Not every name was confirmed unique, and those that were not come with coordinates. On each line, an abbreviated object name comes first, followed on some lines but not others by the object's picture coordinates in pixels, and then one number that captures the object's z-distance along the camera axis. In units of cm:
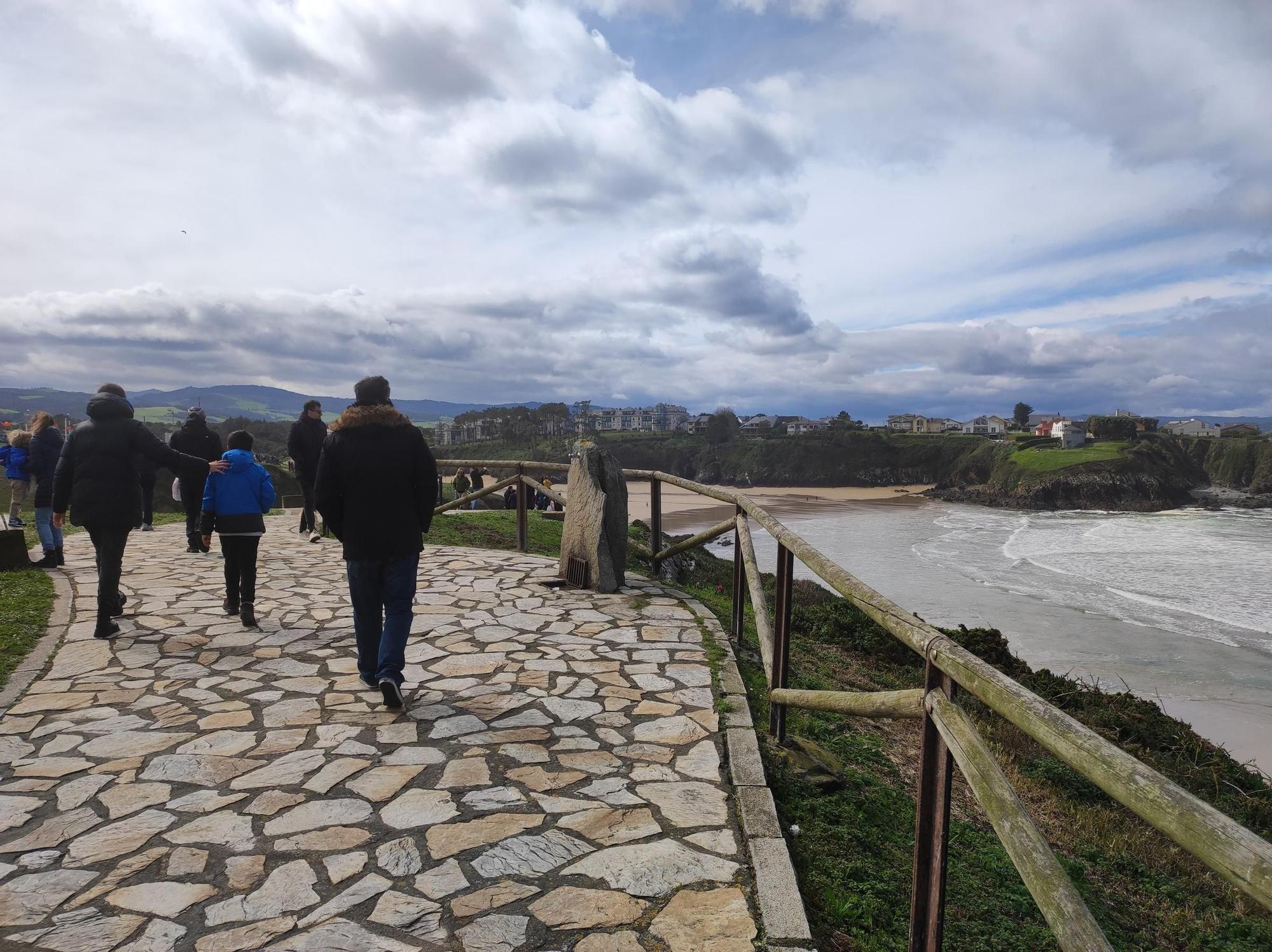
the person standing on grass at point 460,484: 1681
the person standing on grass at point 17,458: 851
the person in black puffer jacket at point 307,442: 861
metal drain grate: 739
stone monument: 712
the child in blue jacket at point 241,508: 579
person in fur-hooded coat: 427
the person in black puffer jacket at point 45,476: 789
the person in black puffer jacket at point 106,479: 534
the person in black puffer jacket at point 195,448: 881
